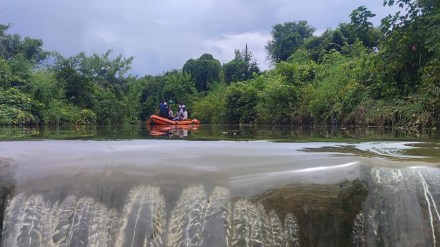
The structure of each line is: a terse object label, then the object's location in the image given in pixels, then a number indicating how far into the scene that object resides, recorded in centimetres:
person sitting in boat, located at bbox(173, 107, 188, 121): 2197
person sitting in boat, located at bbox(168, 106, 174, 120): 2300
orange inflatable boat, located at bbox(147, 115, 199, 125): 1978
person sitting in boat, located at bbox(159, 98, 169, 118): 2257
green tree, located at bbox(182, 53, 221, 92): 4566
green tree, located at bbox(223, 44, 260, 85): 3834
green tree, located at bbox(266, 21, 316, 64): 3966
